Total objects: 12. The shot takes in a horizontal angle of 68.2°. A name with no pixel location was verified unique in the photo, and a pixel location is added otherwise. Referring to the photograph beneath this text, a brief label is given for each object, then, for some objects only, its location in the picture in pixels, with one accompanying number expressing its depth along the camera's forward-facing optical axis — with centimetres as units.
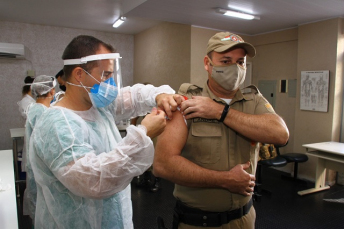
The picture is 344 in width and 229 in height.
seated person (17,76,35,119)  415
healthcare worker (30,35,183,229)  102
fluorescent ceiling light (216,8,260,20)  368
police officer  127
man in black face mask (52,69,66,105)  349
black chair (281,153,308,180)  410
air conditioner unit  480
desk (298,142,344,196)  361
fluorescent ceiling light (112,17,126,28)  464
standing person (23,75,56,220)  251
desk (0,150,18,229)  156
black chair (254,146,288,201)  386
